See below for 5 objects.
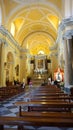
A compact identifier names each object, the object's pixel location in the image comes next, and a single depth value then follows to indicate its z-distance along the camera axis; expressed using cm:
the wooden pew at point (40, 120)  121
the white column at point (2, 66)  765
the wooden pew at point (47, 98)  255
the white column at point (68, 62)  662
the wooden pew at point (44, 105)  200
